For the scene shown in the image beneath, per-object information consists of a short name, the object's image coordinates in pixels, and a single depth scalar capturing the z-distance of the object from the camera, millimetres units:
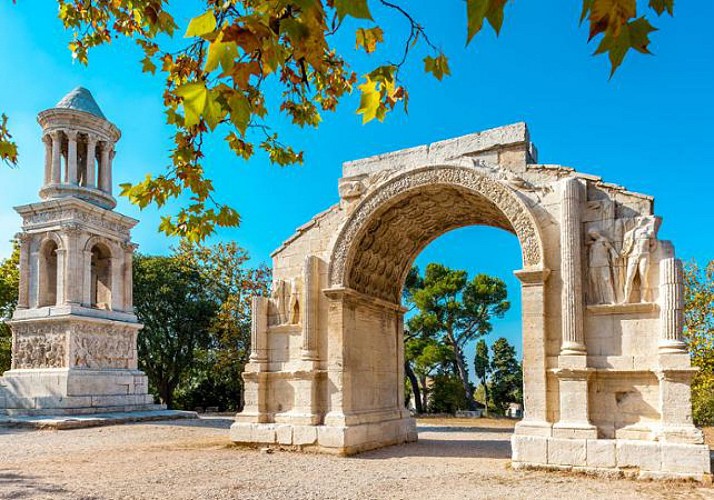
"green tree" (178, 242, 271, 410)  24203
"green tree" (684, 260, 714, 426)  18156
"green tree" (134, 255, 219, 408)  27109
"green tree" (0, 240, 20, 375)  25969
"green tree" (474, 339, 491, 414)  28391
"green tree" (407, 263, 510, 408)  25766
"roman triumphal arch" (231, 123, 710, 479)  8555
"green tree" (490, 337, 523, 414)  27344
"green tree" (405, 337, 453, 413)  24562
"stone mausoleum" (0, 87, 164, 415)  18047
